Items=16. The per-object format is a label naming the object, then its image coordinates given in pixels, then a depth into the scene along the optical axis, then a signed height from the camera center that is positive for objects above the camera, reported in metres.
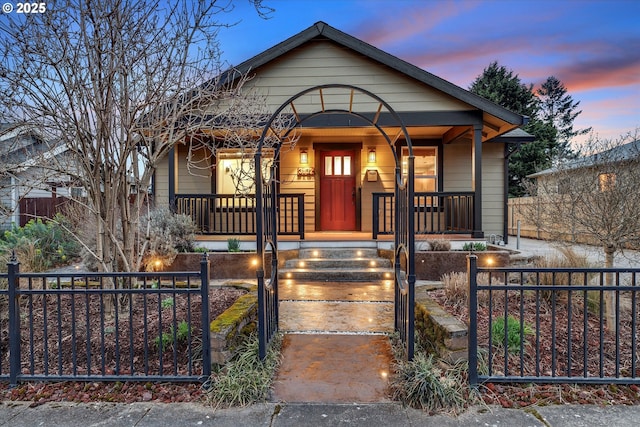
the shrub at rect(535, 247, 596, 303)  4.60 -0.83
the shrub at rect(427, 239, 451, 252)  7.02 -0.72
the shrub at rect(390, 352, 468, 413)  2.56 -1.32
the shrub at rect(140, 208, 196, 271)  6.26 -0.50
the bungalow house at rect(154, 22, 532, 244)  7.96 +1.61
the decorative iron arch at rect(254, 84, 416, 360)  3.10 -0.37
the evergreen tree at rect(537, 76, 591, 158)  35.75 +10.04
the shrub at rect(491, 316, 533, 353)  3.29 -1.19
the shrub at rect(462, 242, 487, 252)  7.16 -0.78
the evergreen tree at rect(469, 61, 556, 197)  24.92 +7.43
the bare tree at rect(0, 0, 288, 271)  3.37 +1.33
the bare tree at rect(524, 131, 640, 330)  4.13 +0.12
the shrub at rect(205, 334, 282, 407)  2.63 -1.32
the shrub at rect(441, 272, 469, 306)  4.35 -1.03
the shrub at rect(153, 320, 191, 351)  3.34 -1.19
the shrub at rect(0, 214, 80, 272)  6.68 -0.66
